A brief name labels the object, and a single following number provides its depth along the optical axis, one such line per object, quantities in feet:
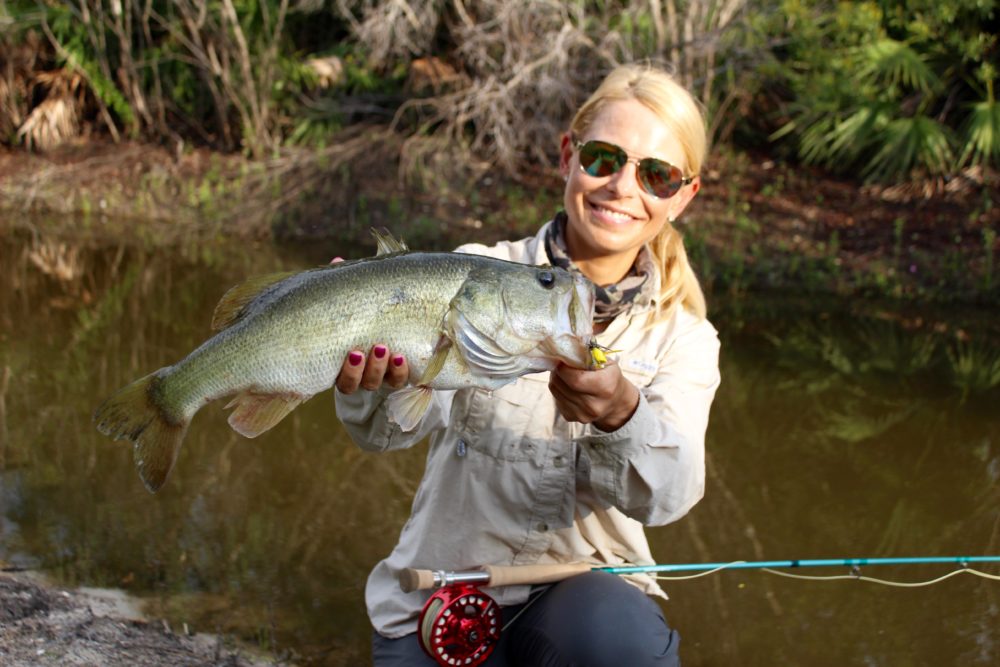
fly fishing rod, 8.93
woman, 8.66
